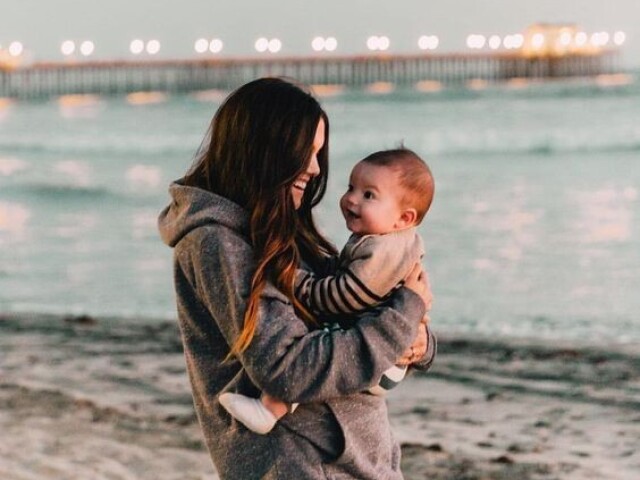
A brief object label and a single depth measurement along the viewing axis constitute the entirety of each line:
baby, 2.86
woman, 2.81
